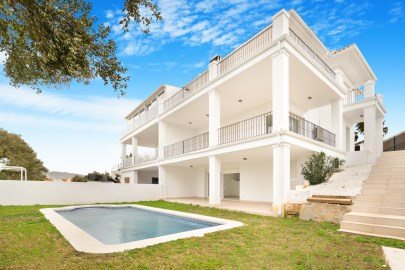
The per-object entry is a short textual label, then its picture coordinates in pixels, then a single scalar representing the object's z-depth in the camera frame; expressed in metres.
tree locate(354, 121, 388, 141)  27.78
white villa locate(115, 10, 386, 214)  10.45
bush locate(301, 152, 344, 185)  11.25
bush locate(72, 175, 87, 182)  28.15
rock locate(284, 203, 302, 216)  9.19
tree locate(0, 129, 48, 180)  25.55
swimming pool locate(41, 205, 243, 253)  5.28
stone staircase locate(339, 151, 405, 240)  6.30
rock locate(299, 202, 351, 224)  7.84
